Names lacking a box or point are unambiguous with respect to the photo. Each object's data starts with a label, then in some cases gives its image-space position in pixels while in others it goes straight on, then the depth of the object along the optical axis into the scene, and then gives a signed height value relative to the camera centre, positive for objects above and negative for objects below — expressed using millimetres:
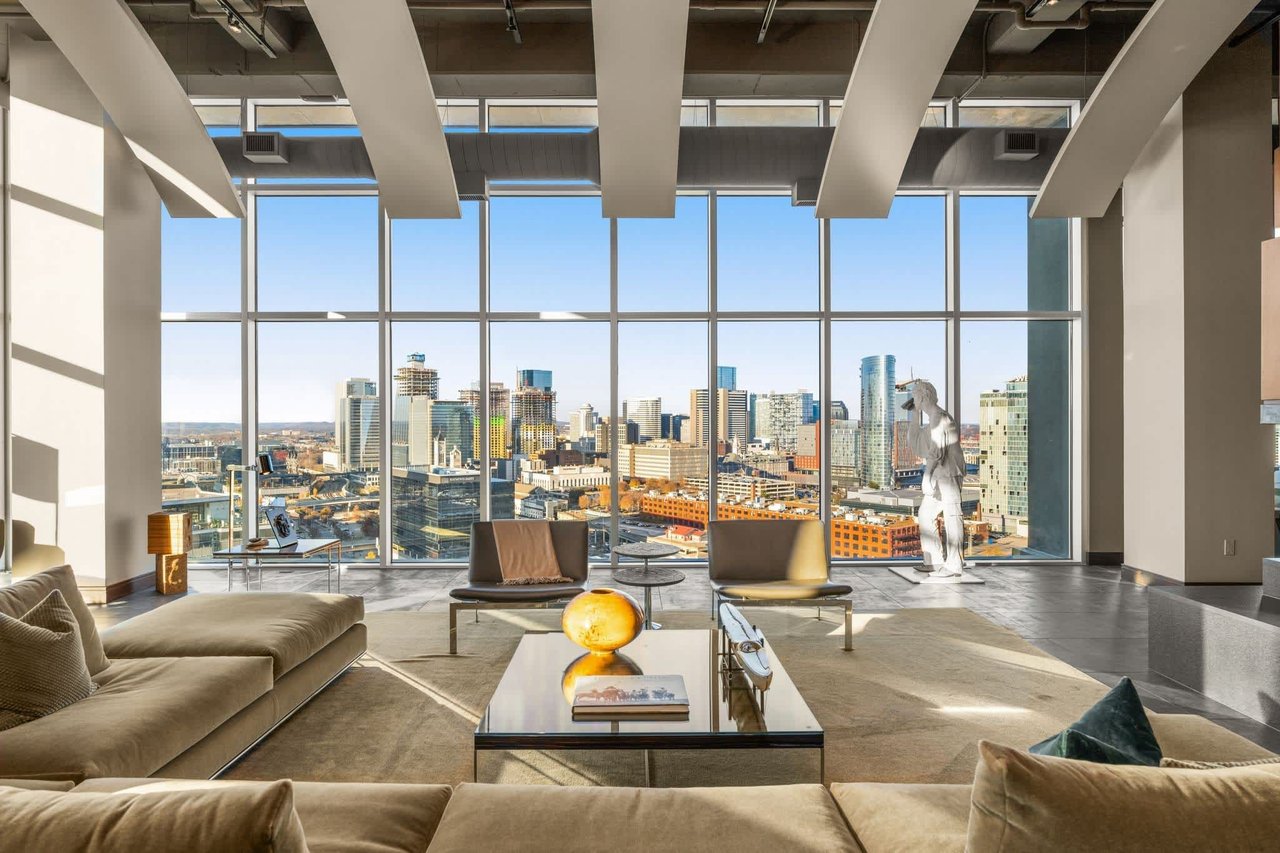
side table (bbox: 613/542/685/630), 4969 -1022
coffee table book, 2730 -1030
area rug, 3045 -1424
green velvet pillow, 1483 -667
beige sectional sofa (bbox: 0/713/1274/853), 1711 -973
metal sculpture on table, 3008 -1015
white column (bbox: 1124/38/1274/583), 6129 +987
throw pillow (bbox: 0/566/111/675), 2814 -664
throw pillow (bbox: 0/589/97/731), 2488 -832
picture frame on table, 6594 -856
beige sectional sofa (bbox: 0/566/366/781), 2297 -987
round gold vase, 3205 -838
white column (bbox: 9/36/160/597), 6164 +1080
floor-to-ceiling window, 7773 +777
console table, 6129 -1015
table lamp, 6426 -985
